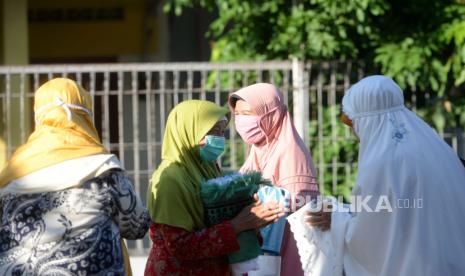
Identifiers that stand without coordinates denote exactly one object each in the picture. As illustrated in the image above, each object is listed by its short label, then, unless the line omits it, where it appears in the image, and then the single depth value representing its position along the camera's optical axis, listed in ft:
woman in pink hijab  29.76
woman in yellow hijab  23.40
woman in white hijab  24.61
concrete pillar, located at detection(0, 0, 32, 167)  56.75
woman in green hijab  24.73
